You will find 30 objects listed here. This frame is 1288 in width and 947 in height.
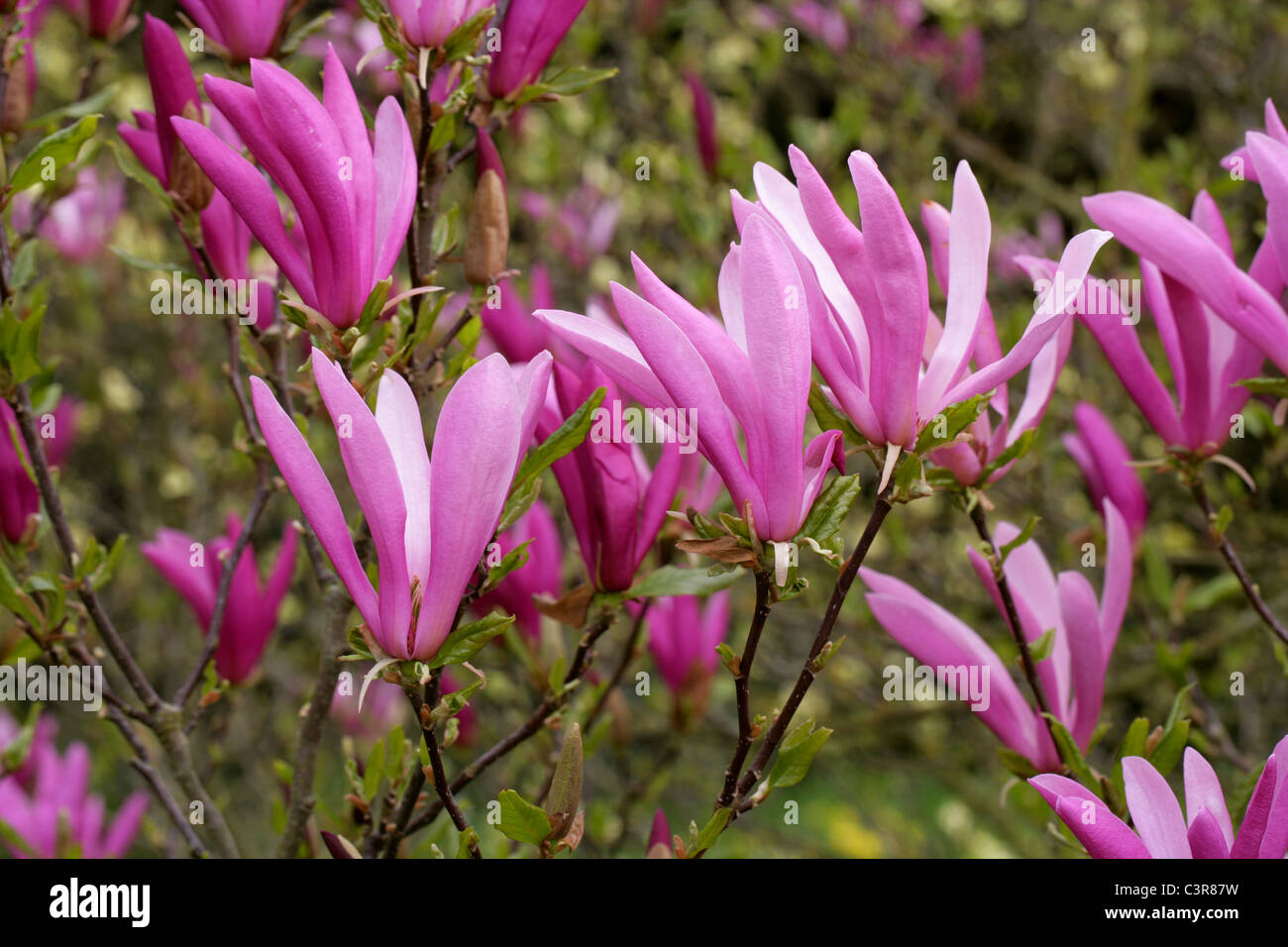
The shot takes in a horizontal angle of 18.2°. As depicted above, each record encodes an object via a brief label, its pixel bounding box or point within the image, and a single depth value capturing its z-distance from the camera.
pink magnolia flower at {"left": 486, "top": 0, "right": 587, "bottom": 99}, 1.38
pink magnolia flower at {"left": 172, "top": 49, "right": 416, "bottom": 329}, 1.29
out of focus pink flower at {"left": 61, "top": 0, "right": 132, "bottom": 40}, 1.53
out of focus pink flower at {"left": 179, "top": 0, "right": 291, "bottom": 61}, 1.40
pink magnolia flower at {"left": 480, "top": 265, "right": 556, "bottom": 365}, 1.50
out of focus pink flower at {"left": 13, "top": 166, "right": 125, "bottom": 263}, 2.77
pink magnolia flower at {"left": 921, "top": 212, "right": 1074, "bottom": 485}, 1.34
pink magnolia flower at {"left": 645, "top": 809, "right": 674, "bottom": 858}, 1.36
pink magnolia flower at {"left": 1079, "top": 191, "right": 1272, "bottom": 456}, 1.35
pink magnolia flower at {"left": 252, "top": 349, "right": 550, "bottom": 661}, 1.26
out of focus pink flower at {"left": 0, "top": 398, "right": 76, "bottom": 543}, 1.41
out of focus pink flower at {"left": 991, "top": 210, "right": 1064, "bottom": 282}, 2.89
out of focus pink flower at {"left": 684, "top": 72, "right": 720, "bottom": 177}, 1.91
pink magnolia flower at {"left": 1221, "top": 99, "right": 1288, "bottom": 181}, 1.34
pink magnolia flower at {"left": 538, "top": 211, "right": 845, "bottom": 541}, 1.26
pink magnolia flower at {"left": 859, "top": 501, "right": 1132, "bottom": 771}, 1.37
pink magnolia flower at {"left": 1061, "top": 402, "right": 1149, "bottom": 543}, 1.49
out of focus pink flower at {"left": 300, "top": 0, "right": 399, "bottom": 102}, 2.06
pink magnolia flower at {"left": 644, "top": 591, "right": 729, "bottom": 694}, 1.59
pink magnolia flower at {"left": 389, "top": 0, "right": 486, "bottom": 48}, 1.34
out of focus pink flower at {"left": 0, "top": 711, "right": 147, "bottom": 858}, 1.57
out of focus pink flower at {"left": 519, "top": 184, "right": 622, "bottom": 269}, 2.65
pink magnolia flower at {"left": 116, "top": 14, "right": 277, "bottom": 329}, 1.38
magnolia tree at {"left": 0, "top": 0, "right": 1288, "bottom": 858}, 1.27
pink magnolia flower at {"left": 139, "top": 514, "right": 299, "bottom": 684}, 1.49
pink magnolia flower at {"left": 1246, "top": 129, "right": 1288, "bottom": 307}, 1.31
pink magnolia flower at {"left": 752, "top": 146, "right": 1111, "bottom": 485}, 1.27
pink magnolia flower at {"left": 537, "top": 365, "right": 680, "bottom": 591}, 1.35
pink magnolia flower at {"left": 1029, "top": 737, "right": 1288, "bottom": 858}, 1.27
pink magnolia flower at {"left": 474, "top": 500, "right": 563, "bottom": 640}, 1.48
